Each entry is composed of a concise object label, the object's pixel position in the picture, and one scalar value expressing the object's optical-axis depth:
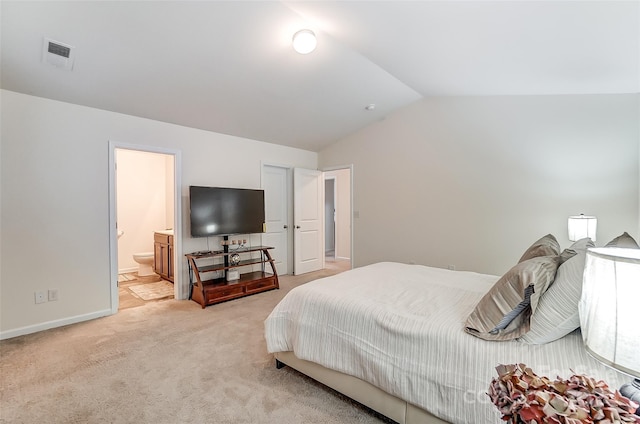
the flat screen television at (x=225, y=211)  3.83
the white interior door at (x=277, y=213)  5.11
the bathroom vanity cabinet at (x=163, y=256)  4.46
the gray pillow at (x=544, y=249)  1.85
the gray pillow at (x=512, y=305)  1.35
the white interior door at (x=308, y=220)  5.35
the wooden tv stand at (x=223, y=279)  3.72
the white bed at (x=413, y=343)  1.26
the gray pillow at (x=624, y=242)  1.71
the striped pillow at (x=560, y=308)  1.22
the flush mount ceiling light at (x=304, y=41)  2.60
